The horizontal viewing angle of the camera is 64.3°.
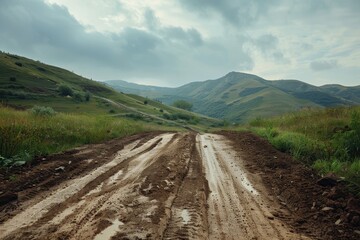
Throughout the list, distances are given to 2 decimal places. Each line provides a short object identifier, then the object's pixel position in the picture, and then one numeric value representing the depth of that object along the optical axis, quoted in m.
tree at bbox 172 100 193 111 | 173.65
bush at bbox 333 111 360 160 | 9.46
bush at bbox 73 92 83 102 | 67.95
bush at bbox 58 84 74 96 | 68.49
